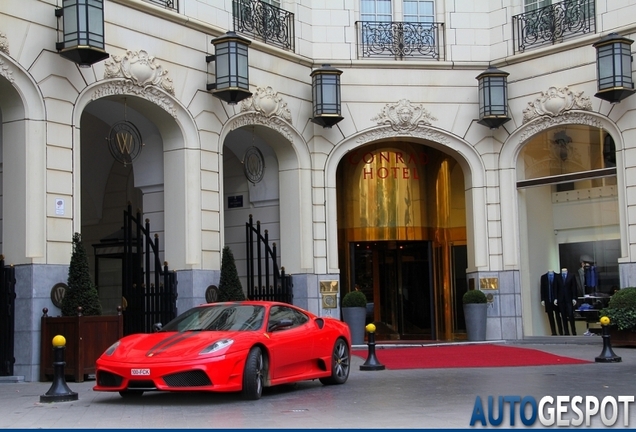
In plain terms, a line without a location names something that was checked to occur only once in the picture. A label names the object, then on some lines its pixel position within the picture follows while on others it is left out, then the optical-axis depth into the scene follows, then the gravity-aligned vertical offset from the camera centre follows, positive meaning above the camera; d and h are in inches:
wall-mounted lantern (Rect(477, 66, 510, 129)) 866.1 +162.3
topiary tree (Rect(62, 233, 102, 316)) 587.5 -4.9
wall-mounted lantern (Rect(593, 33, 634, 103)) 794.2 +170.7
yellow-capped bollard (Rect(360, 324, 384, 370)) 615.2 -53.6
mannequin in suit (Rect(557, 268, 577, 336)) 886.4 -24.0
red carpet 655.2 -59.9
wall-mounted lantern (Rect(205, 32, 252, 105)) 736.3 +163.0
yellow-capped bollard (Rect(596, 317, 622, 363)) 652.7 -54.3
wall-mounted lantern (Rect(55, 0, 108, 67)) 611.5 +160.9
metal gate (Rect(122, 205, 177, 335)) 710.5 -5.5
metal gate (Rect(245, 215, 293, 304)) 829.2 +5.1
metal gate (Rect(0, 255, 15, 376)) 586.9 -23.6
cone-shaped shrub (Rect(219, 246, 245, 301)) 723.4 -0.7
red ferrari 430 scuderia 429.4 -34.3
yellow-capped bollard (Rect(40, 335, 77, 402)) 454.9 -48.2
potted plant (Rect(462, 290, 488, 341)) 871.7 -33.7
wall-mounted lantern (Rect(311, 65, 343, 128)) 836.0 +160.5
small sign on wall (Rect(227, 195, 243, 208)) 894.4 +73.3
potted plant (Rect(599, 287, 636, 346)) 759.7 -34.0
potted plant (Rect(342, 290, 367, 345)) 848.3 -31.1
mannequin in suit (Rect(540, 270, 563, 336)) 895.1 -22.0
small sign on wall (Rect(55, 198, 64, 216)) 615.4 +49.4
